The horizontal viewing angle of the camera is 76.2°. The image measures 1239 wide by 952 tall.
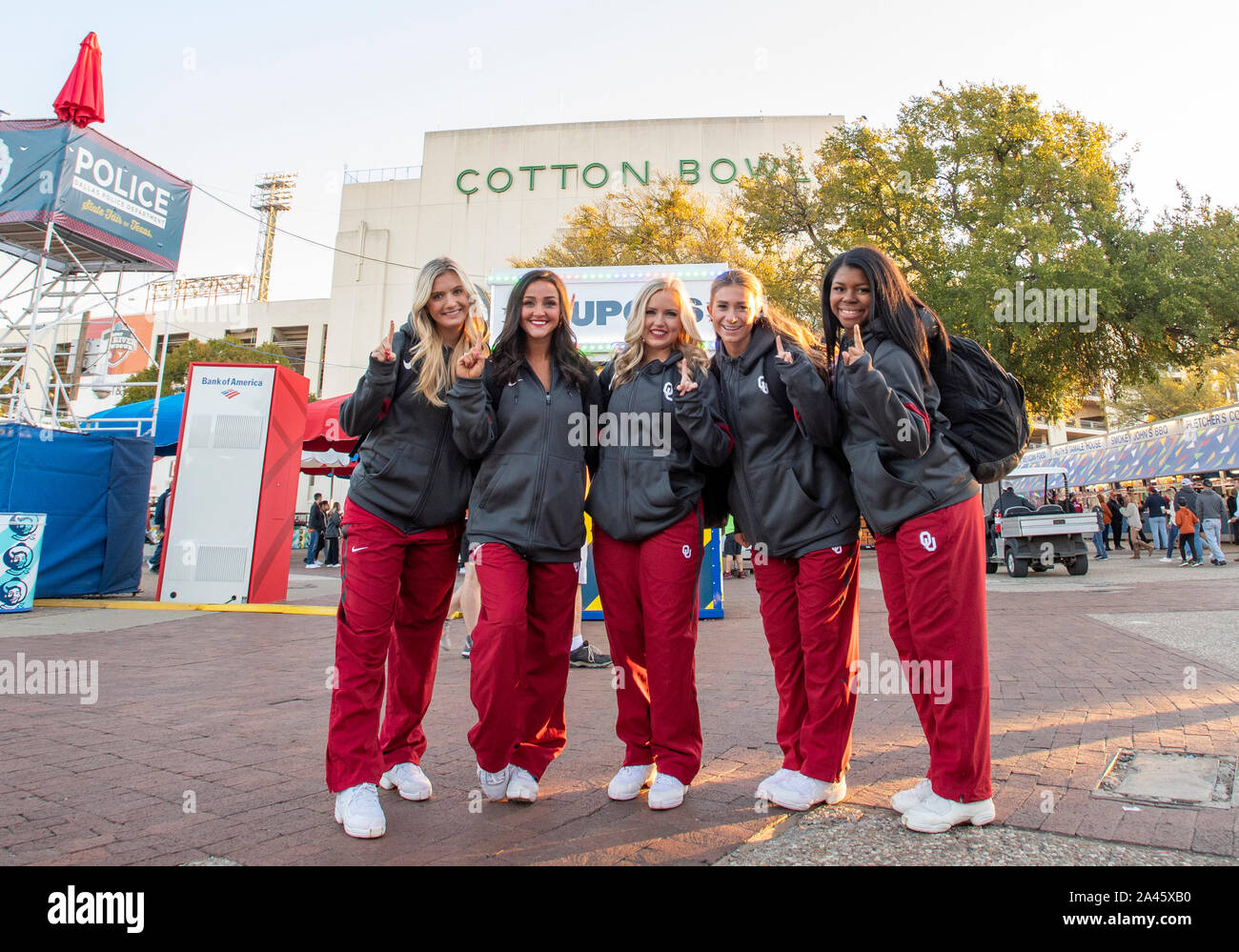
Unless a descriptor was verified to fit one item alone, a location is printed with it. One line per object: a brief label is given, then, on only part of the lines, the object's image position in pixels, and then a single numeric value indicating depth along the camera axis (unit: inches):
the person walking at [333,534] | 823.8
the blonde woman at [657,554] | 112.7
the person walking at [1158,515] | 824.9
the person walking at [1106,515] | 972.2
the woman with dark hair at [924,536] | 99.0
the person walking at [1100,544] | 840.9
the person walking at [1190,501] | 635.5
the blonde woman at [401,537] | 106.9
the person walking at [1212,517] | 622.5
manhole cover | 107.5
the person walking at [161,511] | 724.8
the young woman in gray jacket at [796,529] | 107.7
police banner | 491.8
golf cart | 567.8
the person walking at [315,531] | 842.8
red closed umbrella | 488.1
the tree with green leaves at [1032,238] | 698.2
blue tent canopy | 523.5
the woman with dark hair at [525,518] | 110.6
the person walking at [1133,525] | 815.1
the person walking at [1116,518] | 981.2
